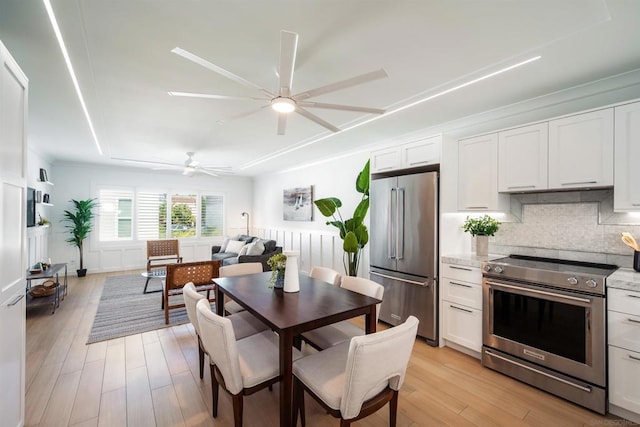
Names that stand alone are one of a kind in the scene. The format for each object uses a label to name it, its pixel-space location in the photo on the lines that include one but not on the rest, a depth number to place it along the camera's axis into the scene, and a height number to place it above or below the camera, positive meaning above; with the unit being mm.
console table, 3948 -1341
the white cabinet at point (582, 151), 2268 +545
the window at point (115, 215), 6785 -66
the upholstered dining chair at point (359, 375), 1363 -950
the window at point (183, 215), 7652 -66
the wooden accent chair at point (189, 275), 3658 -853
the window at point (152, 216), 7215 -92
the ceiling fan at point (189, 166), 5434 +1037
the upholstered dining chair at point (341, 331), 2182 -978
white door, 1502 -153
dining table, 1639 -648
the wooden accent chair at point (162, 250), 5918 -804
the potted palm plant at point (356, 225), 3965 -176
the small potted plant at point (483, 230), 3100 -180
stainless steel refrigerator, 3135 -409
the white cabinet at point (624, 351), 1955 -975
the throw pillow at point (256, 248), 5589 -721
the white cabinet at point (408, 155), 3188 +720
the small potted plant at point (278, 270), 2365 -484
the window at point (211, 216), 8094 -96
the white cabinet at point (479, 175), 2939 +423
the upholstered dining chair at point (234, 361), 1554 -951
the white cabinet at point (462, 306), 2832 -974
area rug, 3438 -1441
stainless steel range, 2104 -937
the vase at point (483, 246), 3154 -363
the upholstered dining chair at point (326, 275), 2744 -643
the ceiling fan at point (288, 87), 1522 +840
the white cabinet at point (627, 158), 2139 +438
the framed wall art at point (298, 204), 6105 +220
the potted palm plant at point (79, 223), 6199 -249
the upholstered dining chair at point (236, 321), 2054 -949
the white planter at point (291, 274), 2301 -506
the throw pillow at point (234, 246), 6578 -800
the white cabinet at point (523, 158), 2611 +546
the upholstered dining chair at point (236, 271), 2811 -656
